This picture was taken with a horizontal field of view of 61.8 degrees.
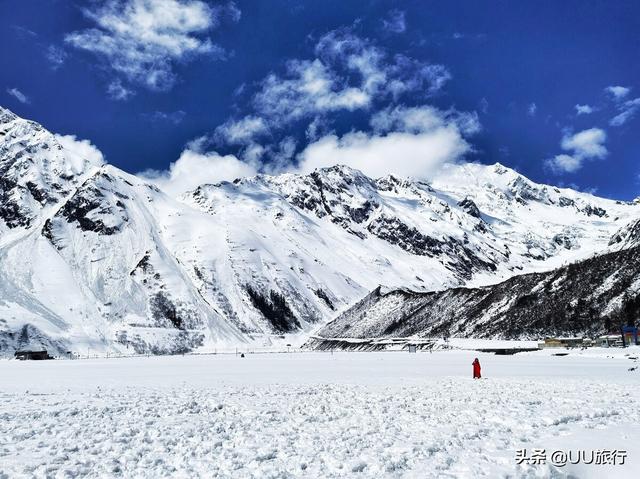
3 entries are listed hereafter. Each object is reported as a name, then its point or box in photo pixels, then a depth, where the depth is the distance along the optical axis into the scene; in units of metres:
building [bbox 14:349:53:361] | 104.69
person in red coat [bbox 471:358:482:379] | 34.97
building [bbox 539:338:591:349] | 65.15
